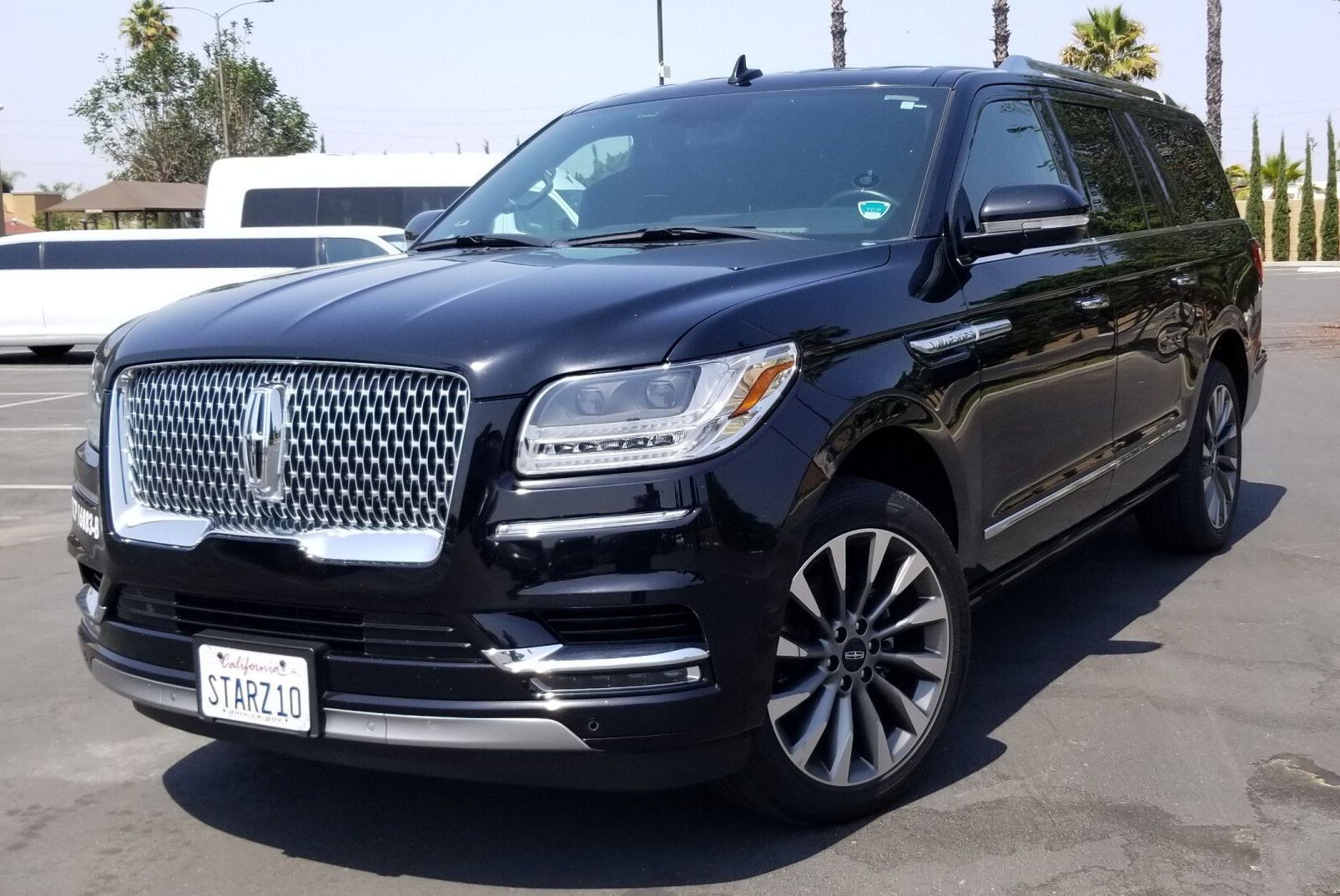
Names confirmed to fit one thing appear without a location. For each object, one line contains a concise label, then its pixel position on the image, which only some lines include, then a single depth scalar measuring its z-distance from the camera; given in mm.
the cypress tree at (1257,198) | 49031
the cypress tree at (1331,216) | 46500
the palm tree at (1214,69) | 42406
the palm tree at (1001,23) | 33719
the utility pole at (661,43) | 33219
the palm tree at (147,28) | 62094
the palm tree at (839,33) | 33594
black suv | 3045
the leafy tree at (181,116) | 52719
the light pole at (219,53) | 41094
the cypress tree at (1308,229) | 48344
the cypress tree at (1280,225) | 48531
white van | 22984
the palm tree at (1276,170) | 58438
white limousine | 20391
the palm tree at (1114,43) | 49094
